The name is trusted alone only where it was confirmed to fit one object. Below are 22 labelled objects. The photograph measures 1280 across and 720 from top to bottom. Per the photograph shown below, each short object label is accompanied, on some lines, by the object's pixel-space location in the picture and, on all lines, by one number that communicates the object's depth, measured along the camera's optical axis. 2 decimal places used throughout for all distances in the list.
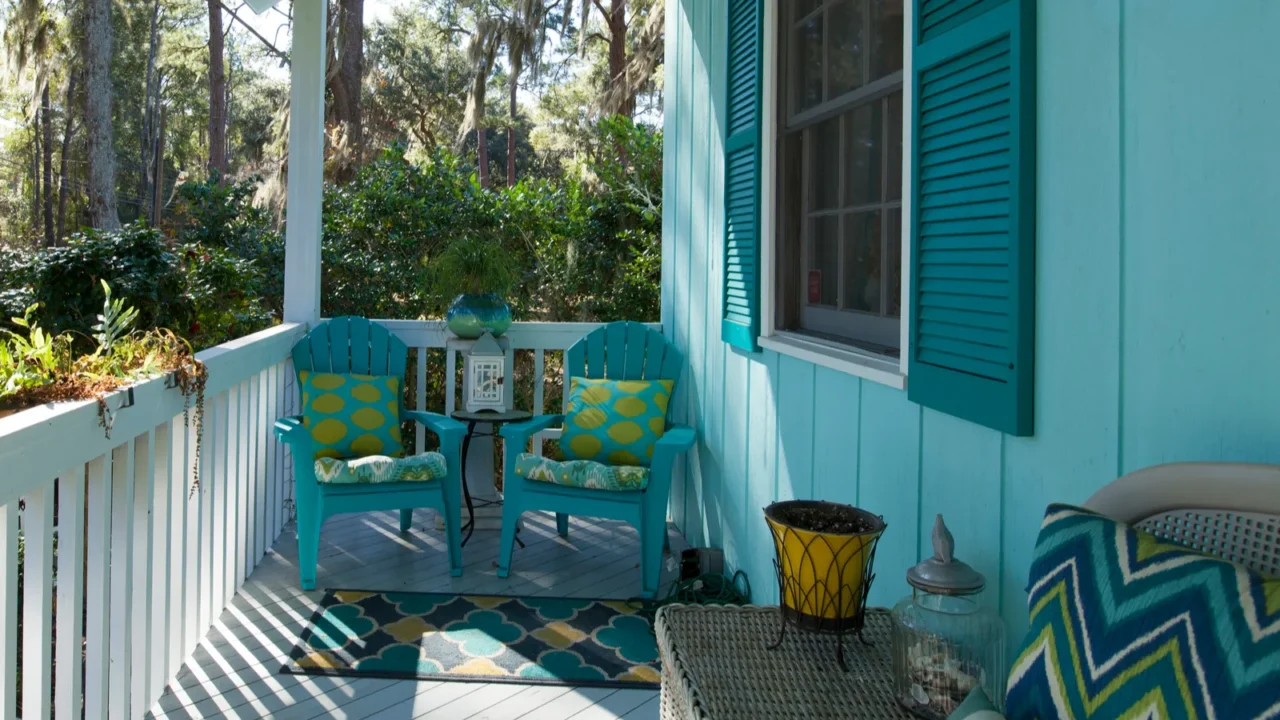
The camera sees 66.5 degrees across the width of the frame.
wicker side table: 1.43
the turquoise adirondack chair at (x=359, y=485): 3.33
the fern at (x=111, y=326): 2.22
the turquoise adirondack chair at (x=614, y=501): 3.33
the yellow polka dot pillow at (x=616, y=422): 3.68
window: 2.26
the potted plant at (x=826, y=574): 1.66
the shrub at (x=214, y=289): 5.29
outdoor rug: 2.69
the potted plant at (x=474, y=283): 4.08
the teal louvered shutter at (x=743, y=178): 2.94
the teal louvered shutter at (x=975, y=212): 1.46
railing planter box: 1.57
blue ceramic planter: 4.10
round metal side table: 3.85
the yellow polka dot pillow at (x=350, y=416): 3.63
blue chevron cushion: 0.83
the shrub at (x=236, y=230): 7.09
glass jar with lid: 1.38
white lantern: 3.92
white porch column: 3.99
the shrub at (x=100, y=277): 4.78
